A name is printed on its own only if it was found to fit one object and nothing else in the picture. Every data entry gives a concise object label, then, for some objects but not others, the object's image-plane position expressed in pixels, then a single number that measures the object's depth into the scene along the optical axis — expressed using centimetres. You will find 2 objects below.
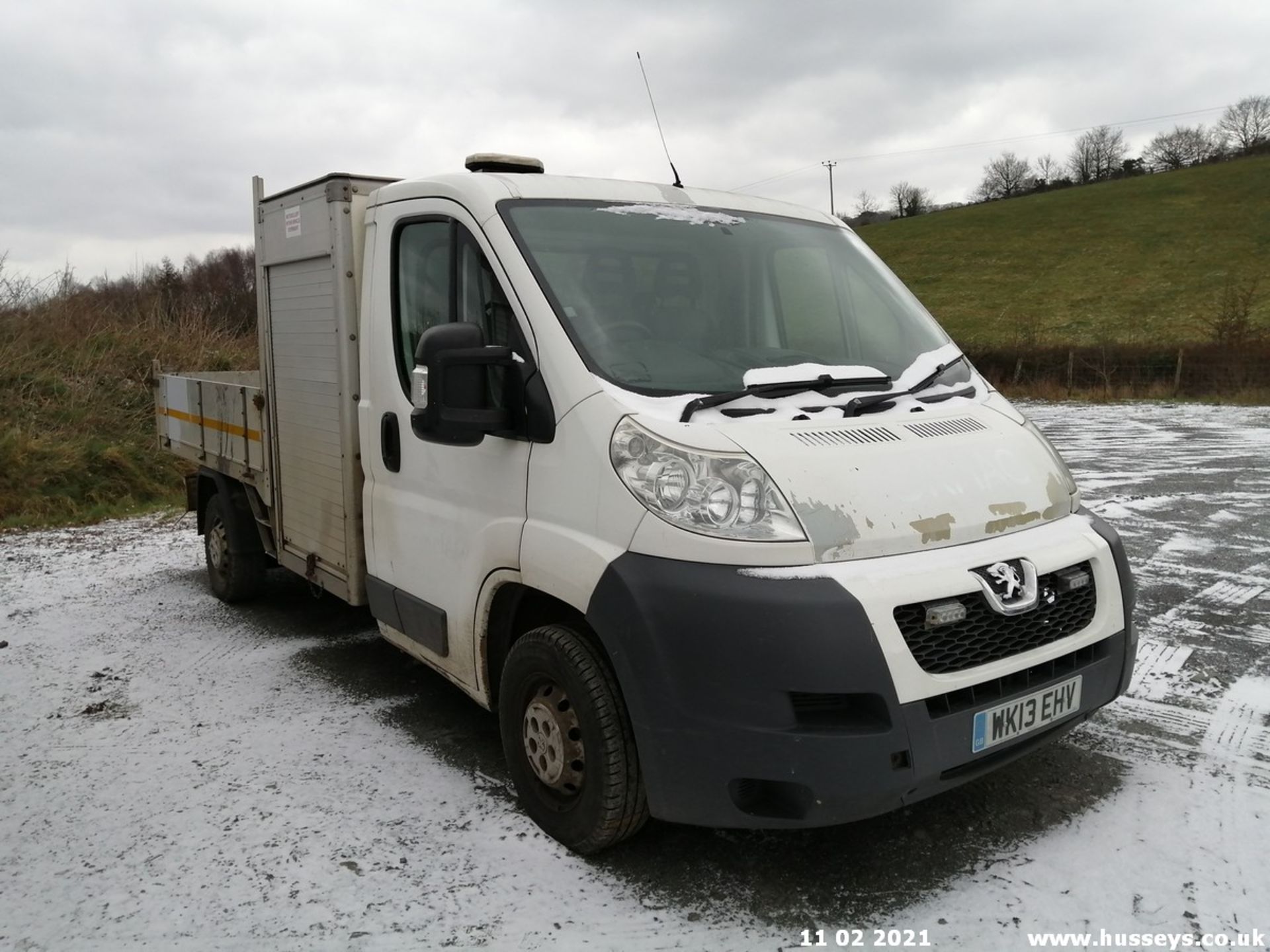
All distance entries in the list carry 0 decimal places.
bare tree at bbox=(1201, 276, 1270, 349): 2272
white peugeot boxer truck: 263
